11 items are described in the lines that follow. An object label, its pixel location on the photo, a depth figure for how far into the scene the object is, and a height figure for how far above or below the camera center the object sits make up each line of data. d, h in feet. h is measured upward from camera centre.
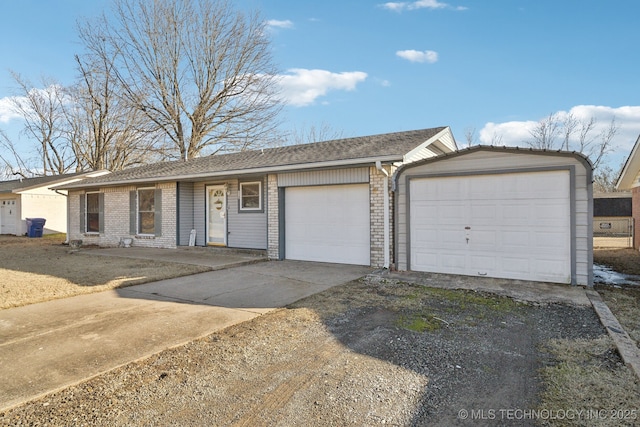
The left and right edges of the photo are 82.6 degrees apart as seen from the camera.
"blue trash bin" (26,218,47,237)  66.28 -1.76
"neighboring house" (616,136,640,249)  33.68 +3.51
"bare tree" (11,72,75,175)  102.53 +27.94
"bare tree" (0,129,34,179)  111.55 +18.06
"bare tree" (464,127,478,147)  101.09 +21.36
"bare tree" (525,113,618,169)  96.89 +20.25
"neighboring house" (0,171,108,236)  70.13 +2.38
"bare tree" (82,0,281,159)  77.41 +32.03
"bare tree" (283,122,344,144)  97.71 +21.96
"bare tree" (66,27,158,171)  83.71 +24.84
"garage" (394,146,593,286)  21.91 -0.21
